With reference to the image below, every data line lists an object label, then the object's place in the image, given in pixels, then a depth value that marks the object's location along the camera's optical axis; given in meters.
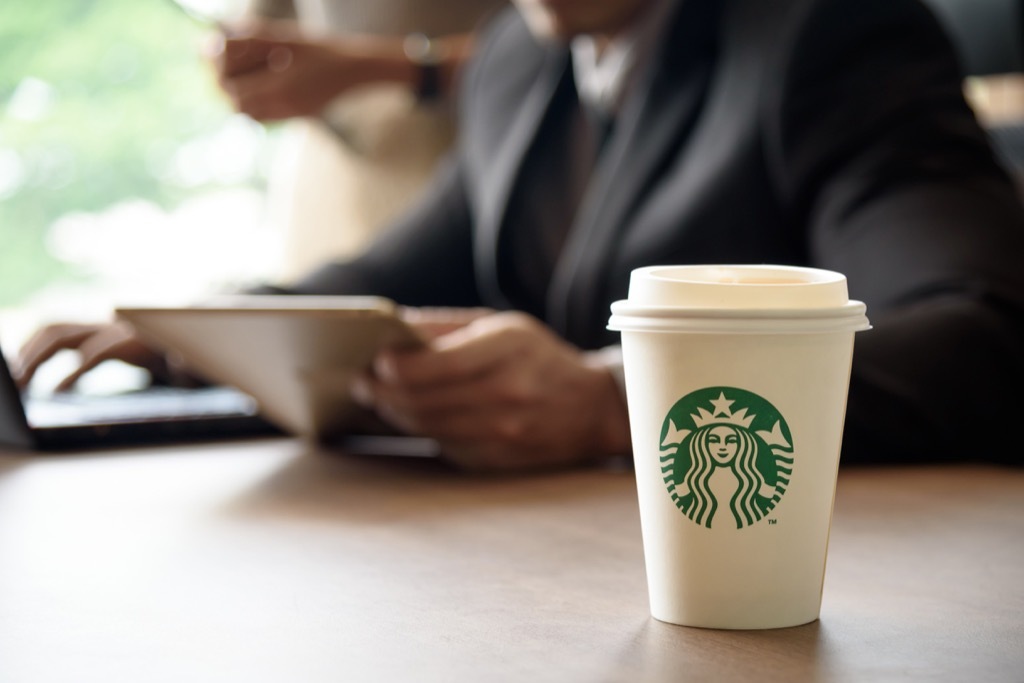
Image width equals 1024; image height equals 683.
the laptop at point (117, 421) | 1.11
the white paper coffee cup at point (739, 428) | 0.50
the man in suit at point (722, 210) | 0.99
